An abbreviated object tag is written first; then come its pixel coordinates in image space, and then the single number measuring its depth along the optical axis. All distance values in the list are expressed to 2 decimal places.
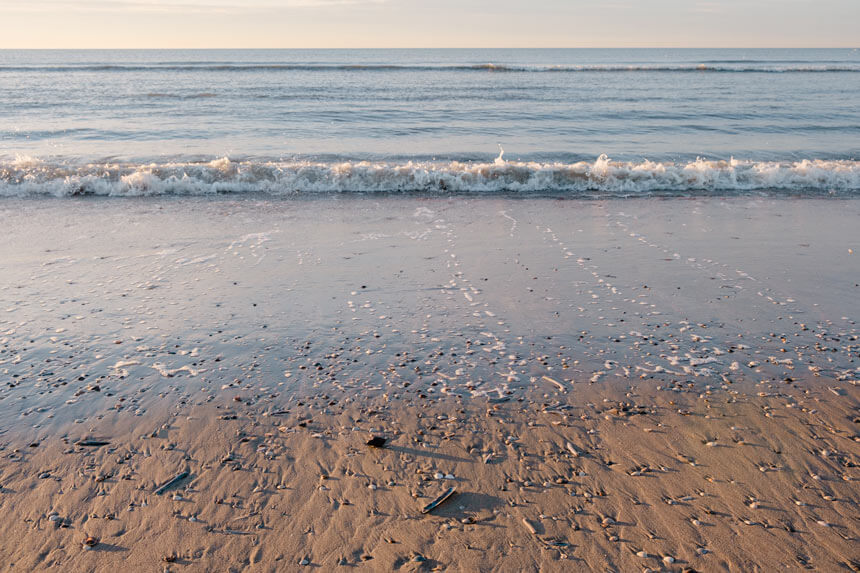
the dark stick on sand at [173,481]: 3.28
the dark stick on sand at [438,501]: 3.13
